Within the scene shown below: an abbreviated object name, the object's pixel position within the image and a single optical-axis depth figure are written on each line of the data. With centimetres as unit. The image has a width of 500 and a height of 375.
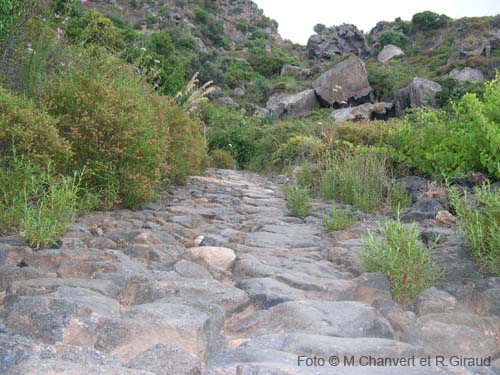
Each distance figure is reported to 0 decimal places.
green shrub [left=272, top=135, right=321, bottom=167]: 1154
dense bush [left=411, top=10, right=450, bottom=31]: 4397
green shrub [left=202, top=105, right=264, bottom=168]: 1617
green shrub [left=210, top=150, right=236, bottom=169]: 1441
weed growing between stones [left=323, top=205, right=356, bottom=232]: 452
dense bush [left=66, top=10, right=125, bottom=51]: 1142
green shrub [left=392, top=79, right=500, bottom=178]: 535
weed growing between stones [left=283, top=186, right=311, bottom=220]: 551
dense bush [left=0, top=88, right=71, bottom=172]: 364
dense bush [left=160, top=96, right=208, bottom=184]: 675
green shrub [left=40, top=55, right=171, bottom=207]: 455
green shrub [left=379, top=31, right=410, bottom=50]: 4406
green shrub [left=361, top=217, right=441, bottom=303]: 266
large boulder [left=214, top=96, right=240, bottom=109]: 2689
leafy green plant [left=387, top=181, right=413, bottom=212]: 579
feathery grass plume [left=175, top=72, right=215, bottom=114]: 1222
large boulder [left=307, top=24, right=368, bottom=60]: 4331
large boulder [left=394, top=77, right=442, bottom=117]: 2203
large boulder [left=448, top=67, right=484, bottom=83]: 2513
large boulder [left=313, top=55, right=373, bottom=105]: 2553
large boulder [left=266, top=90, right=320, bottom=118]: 2445
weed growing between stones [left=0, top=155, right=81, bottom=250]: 304
